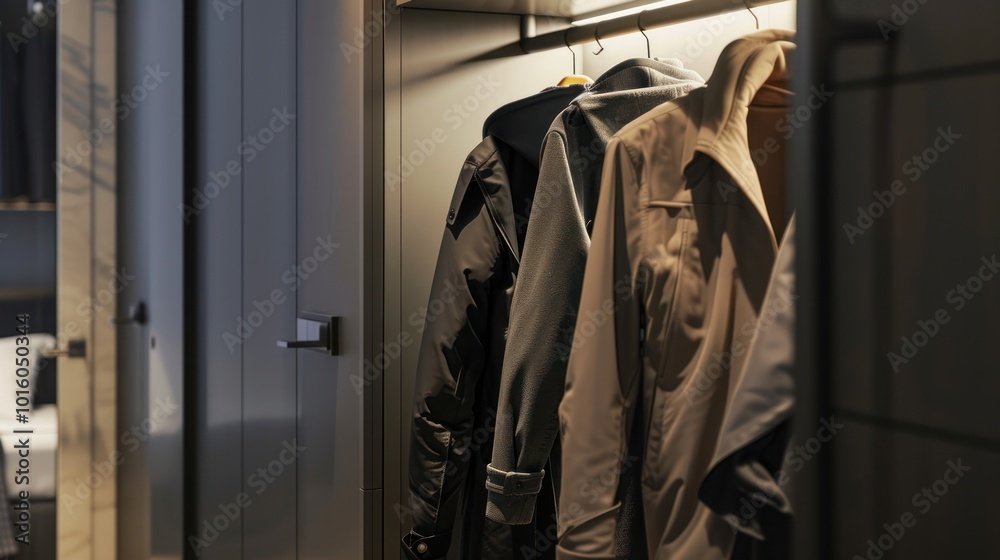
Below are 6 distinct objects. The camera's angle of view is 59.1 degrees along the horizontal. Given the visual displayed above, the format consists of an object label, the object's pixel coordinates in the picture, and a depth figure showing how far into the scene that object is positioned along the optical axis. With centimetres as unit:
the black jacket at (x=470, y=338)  155
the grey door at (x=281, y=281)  187
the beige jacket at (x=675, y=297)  115
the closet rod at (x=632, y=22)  141
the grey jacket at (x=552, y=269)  136
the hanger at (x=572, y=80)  173
